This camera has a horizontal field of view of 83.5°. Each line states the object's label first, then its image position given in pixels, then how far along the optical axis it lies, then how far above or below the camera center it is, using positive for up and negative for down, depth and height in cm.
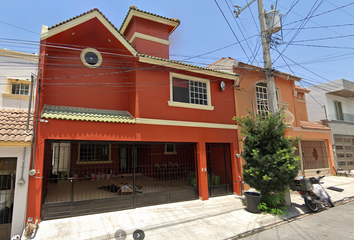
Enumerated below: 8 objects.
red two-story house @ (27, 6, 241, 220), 694 +184
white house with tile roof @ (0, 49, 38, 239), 567 -35
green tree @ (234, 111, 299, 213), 728 -37
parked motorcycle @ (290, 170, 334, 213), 779 -184
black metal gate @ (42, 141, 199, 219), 693 -161
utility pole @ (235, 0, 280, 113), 851 +411
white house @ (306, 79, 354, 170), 1638 +298
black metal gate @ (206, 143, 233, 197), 983 -114
